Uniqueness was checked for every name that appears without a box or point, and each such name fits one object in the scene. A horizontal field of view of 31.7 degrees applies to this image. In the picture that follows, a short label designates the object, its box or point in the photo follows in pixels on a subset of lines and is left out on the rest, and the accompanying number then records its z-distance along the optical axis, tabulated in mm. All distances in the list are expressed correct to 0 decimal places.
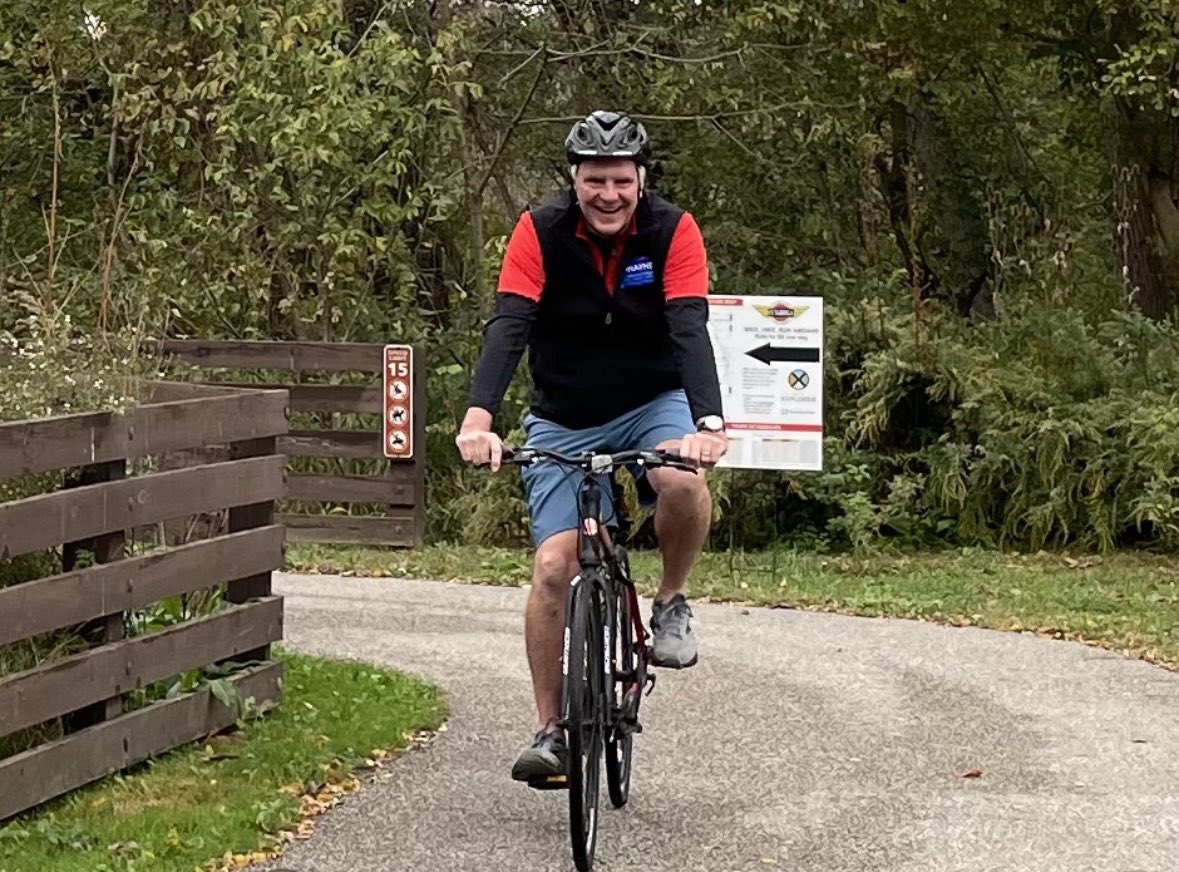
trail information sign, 12750
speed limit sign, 15656
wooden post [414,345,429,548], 15727
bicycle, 5750
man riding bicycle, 6121
